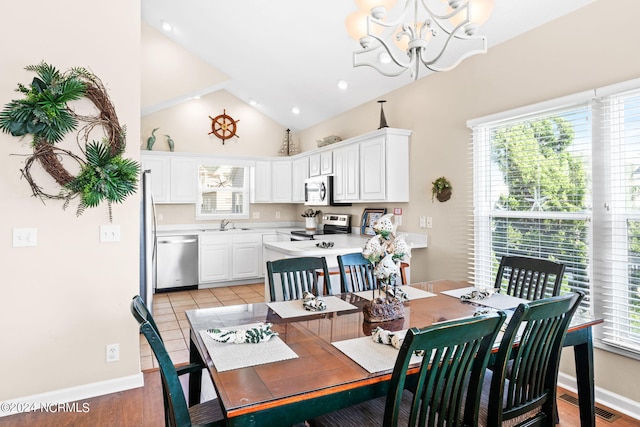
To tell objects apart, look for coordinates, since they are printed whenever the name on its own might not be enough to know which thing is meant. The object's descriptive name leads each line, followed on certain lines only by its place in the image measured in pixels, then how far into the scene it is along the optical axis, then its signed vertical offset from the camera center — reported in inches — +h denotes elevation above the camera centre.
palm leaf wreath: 92.0 +20.7
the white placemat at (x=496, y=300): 82.8 -19.2
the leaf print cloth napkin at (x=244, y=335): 61.1 -19.2
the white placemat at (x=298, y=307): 78.5 -19.5
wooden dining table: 46.3 -20.9
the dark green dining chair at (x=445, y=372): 45.7 -20.2
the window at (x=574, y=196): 95.4 +5.3
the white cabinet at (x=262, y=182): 258.8 +22.1
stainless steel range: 212.8 -7.2
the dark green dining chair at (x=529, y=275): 90.4 -15.1
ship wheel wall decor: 255.6 +59.1
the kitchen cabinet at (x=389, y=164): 161.0 +21.1
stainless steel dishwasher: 222.7 -26.7
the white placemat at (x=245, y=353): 54.1 -20.3
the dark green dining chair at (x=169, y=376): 47.1 -19.8
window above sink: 250.8 +15.7
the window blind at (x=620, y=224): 94.0 -2.5
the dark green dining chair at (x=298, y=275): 95.2 -15.1
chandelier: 65.9 +34.6
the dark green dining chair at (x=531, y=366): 56.0 -23.8
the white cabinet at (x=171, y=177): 228.7 +23.4
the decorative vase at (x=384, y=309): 73.0 -17.9
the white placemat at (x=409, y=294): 92.2 -19.2
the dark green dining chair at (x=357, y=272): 103.7 -15.4
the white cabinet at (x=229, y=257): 232.1 -25.3
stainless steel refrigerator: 138.7 -8.4
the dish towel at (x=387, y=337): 59.4 -19.2
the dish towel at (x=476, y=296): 88.5 -18.7
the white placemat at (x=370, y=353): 53.6 -20.4
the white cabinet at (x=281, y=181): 259.9 +22.7
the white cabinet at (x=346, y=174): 181.0 +20.1
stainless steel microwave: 205.0 +13.3
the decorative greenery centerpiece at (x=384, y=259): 71.6 -8.3
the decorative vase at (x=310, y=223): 234.2 -4.8
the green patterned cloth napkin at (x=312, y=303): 80.0 -18.4
